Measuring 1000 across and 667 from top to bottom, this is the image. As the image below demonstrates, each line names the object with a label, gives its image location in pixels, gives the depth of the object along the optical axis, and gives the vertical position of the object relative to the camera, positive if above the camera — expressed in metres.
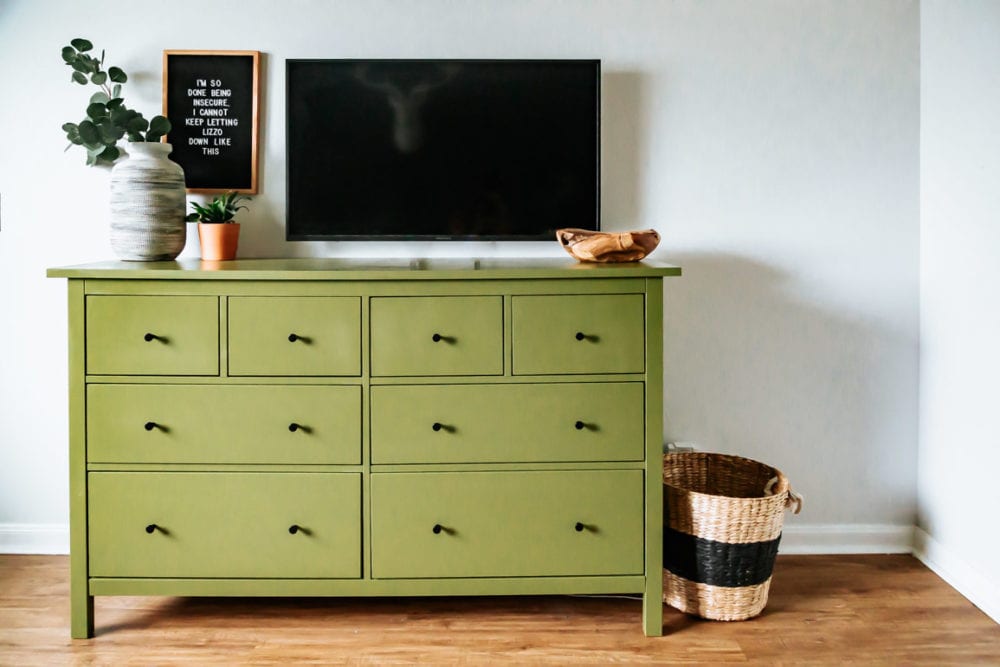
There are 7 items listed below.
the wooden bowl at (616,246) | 2.42 +0.20
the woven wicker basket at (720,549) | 2.33 -0.63
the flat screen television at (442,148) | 2.71 +0.52
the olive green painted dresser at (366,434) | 2.24 -0.31
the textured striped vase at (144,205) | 2.45 +0.31
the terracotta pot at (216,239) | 2.64 +0.23
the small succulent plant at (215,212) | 2.67 +0.32
